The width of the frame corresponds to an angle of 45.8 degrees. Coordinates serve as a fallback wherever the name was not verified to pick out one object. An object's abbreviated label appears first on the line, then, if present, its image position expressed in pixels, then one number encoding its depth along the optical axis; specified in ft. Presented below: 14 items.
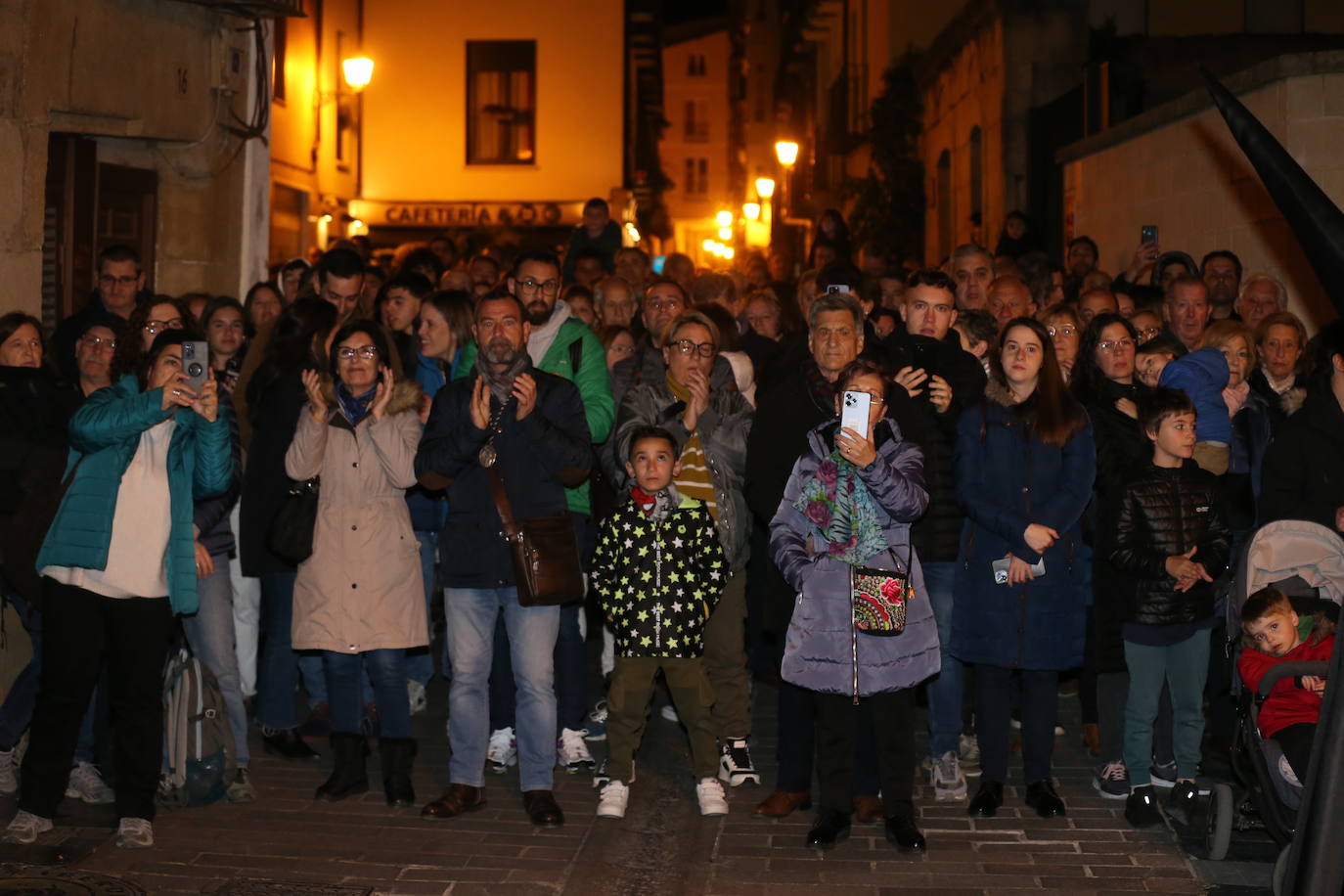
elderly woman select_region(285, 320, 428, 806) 23.53
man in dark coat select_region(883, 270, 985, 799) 24.35
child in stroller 19.20
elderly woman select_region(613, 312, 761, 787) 25.03
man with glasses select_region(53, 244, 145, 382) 28.22
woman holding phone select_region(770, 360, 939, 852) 21.77
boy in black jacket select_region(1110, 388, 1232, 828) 23.13
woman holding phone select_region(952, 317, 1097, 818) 23.17
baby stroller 20.51
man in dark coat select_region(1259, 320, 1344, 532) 23.66
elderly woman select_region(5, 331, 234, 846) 21.15
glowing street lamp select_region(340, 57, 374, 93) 75.20
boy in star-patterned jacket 23.35
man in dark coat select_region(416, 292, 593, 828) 23.09
